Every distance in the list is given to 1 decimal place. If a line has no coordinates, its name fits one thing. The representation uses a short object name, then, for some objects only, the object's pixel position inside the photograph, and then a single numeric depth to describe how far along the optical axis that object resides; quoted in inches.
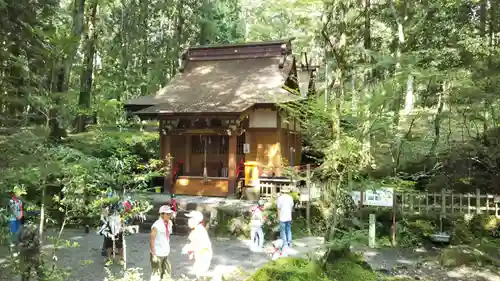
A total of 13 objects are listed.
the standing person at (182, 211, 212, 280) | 259.0
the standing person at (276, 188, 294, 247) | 398.9
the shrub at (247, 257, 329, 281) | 218.8
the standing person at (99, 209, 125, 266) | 293.0
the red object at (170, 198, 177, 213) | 484.6
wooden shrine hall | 585.6
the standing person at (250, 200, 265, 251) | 401.4
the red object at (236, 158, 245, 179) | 613.6
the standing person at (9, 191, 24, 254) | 347.3
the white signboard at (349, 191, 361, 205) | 473.9
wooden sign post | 422.7
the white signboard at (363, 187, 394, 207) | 420.8
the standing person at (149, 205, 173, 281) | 252.1
